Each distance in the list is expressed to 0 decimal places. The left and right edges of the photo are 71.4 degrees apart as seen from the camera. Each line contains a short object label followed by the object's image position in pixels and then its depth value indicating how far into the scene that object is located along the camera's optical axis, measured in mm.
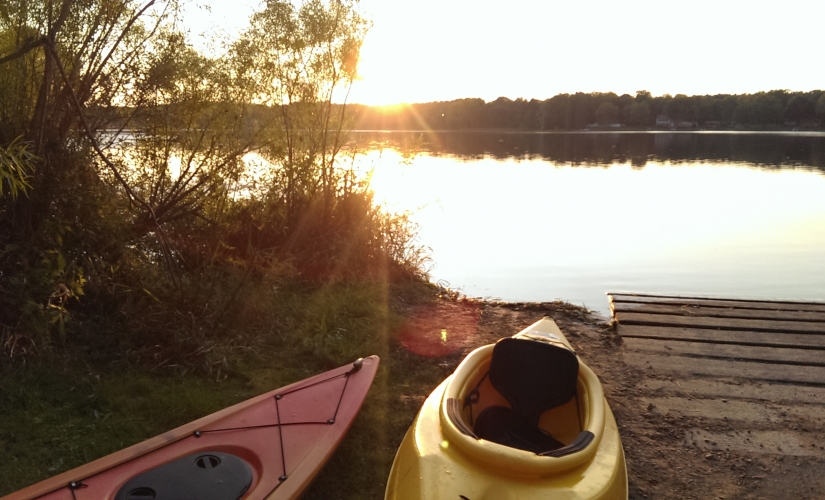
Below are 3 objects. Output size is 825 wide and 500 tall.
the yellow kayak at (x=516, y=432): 2436
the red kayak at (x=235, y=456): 2604
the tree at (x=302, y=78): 5988
